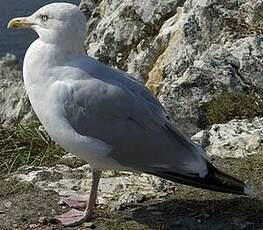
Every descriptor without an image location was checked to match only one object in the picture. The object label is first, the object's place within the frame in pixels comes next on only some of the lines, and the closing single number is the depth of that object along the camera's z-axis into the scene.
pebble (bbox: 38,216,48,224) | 4.50
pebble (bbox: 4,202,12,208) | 4.74
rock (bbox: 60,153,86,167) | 5.62
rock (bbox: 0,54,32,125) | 8.48
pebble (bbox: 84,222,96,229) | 4.46
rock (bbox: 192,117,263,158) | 5.33
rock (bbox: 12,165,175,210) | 4.78
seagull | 4.25
